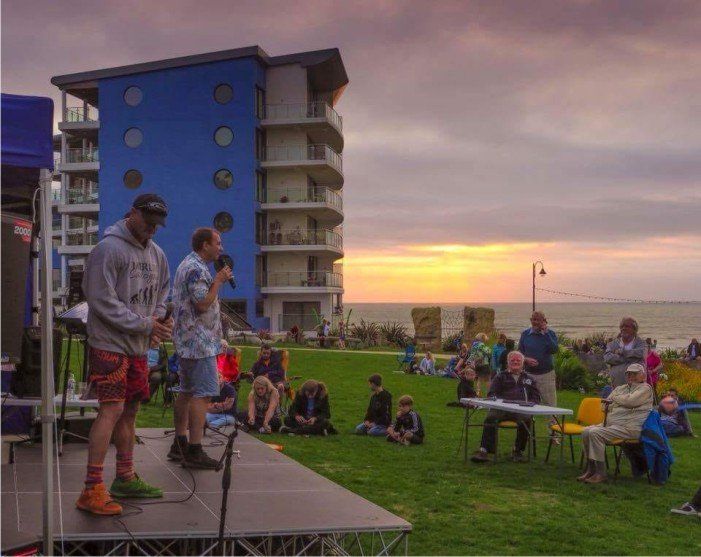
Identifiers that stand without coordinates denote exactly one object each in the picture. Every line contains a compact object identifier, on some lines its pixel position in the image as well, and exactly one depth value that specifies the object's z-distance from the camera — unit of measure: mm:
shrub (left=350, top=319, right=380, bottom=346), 41344
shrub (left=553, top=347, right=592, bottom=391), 22938
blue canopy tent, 4215
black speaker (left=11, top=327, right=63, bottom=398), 7055
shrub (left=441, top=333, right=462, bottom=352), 38031
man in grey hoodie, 5137
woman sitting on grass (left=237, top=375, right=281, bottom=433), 12648
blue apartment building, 48219
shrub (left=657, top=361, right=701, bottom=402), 20203
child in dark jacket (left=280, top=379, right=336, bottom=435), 12547
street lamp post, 43344
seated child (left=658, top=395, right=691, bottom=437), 14055
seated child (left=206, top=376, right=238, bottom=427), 11852
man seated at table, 10781
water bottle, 8153
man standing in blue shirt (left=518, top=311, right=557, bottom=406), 11625
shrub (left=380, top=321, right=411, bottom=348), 40938
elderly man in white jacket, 9570
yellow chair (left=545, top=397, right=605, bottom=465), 10664
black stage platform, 4781
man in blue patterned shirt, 6457
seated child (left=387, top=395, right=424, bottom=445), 12016
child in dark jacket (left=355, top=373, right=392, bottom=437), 12758
